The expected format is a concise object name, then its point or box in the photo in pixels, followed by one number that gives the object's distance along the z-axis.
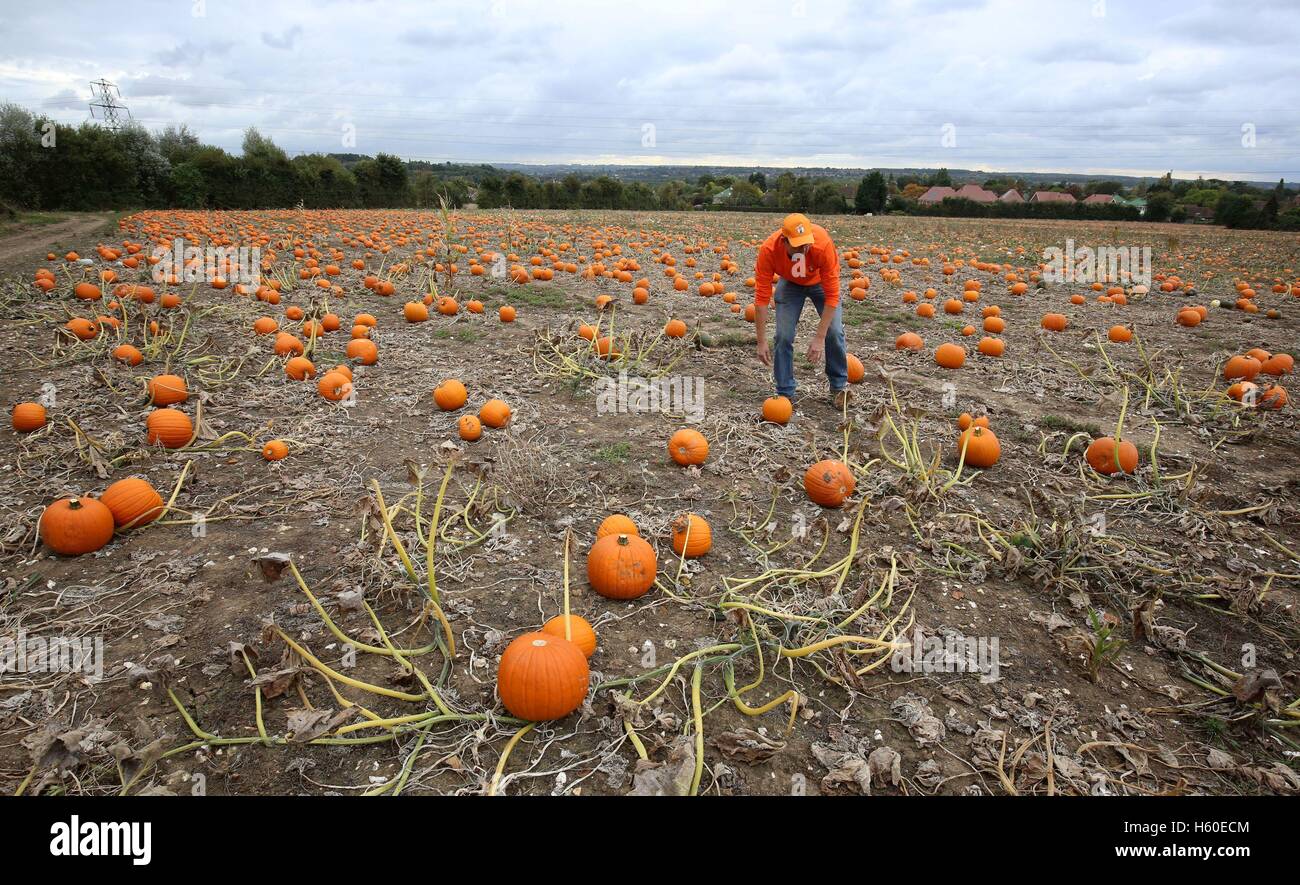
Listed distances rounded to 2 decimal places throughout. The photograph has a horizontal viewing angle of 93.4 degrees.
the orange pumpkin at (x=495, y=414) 5.85
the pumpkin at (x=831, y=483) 4.55
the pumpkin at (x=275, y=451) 5.14
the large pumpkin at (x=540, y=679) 2.69
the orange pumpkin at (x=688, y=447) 5.15
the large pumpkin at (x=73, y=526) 3.82
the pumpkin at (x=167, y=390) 5.90
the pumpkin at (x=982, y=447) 5.24
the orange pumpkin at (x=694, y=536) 3.92
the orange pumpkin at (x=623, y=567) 3.57
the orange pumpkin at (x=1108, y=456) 5.12
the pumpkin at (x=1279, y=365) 7.56
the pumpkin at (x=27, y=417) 5.34
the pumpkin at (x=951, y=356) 7.87
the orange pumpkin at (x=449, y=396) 6.26
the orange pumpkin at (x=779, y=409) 6.09
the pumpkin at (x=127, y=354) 6.78
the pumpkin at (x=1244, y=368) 7.36
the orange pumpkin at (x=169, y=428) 5.12
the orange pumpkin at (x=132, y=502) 4.09
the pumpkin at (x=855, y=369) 6.93
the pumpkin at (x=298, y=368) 6.82
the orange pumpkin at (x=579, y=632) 3.01
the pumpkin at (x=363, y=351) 7.40
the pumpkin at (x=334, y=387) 6.27
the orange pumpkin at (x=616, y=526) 3.81
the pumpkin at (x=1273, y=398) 6.53
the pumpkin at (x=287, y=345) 7.28
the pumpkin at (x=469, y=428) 5.62
